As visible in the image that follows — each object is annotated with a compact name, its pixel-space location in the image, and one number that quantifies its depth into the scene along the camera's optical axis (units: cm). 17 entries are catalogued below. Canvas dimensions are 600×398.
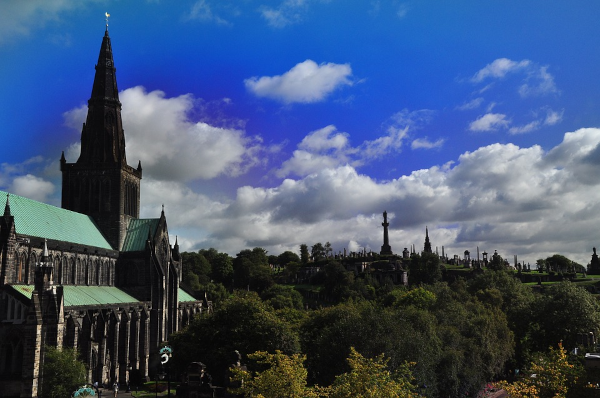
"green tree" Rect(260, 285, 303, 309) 9266
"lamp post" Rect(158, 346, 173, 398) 4819
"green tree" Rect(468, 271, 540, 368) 5903
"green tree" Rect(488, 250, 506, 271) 13975
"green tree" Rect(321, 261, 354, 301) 11966
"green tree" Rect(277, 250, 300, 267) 19455
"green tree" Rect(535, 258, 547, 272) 16838
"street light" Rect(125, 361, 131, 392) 5274
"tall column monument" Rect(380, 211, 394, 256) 16750
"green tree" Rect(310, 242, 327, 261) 18688
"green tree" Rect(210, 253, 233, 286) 14724
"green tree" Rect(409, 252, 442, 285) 12900
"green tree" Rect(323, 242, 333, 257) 18959
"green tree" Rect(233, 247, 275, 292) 13412
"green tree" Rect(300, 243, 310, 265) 18085
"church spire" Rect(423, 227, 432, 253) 17650
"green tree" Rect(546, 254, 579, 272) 17200
